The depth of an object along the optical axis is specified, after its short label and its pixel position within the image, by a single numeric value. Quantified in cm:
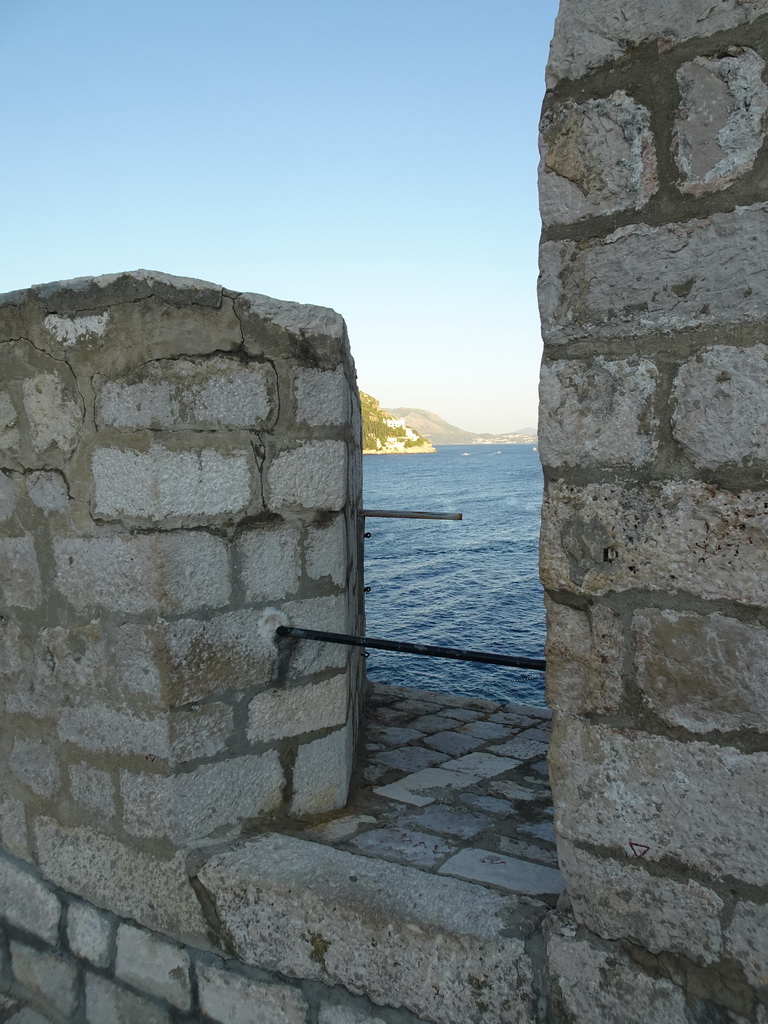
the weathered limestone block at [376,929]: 203
